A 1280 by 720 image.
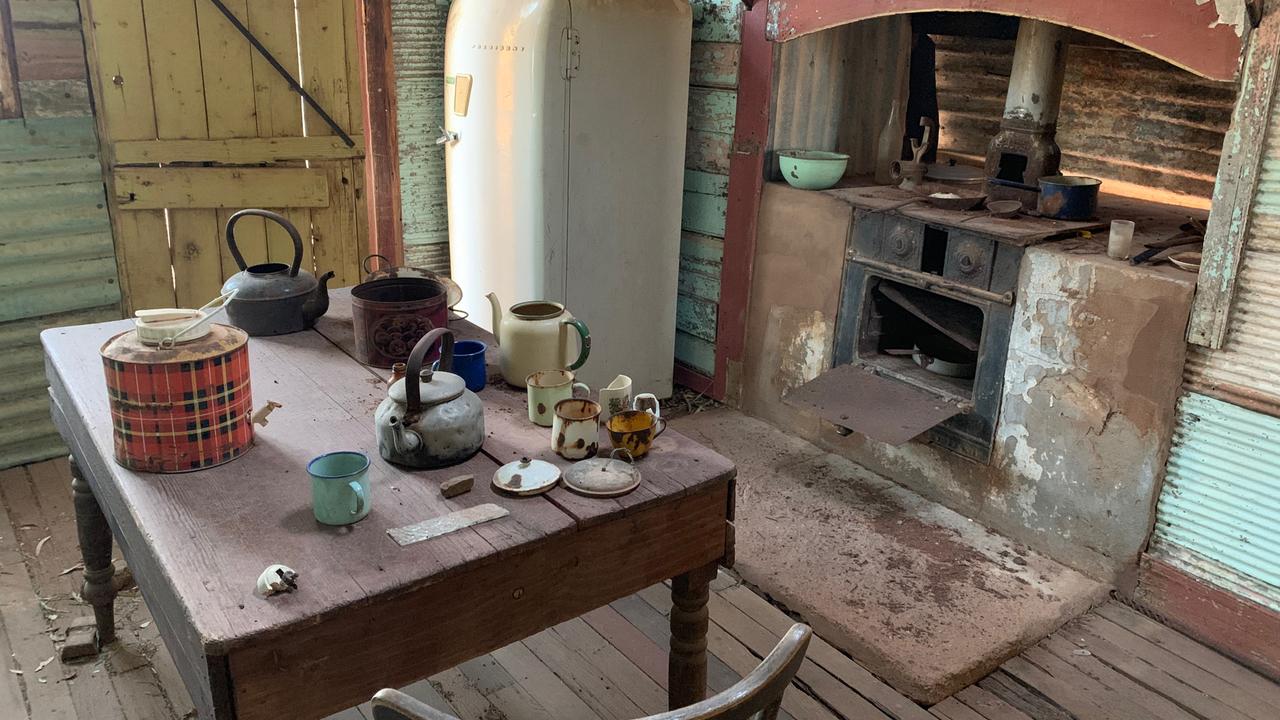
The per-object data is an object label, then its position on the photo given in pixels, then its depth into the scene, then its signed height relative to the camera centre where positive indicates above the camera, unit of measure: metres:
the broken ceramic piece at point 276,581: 1.57 -0.77
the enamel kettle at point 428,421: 1.94 -0.65
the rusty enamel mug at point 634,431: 2.06 -0.69
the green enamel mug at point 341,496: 1.76 -0.72
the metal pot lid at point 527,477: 1.90 -0.74
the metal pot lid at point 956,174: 4.10 -0.33
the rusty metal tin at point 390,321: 2.46 -0.59
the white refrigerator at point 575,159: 3.99 -0.32
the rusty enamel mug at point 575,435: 2.04 -0.70
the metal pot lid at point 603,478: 1.91 -0.74
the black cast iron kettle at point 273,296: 2.62 -0.57
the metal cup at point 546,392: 2.19 -0.66
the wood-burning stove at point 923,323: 3.44 -0.86
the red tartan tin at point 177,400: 1.87 -0.61
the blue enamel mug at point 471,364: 2.34 -0.65
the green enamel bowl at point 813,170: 4.02 -0.32
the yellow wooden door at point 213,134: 3.80 -0.25
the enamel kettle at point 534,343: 2.35 -0.60
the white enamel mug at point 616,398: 2.19 -0.67
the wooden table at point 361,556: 1.55 -0.79
